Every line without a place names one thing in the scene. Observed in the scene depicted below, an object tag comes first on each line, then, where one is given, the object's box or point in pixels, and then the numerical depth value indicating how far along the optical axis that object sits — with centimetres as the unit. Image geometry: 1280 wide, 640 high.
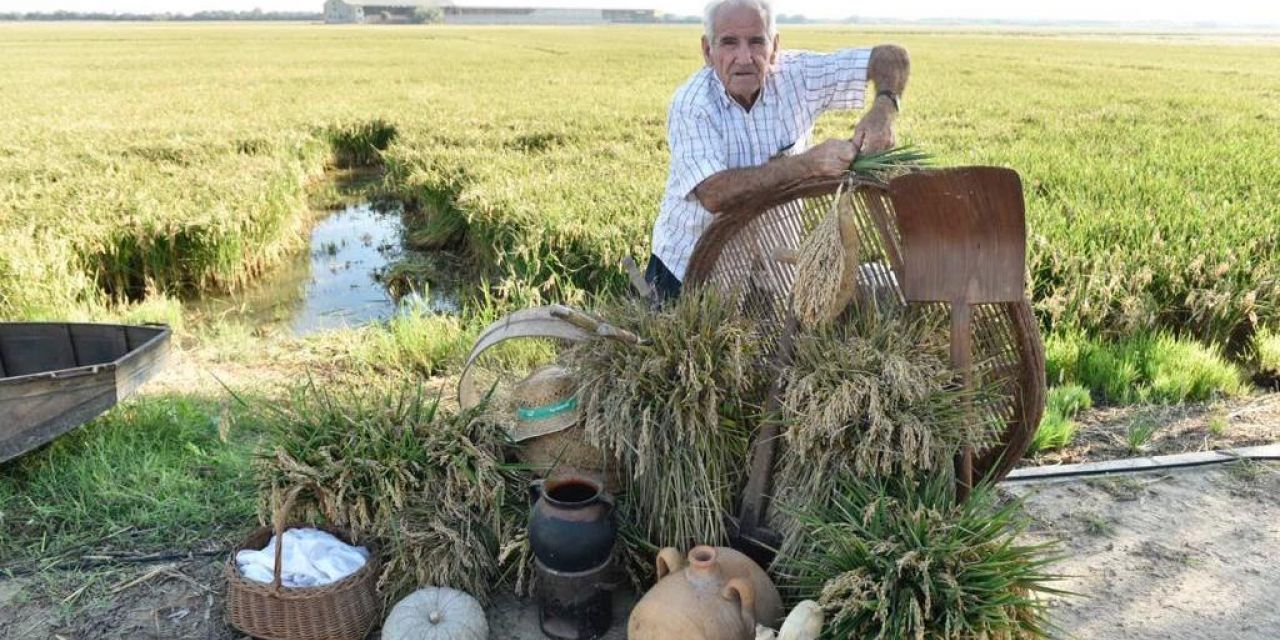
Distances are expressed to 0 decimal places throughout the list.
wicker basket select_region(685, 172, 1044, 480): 275
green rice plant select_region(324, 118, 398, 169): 1556
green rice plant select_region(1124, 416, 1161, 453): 416
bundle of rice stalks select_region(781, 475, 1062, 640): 237
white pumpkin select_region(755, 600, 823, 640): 238
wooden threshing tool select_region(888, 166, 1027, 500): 256
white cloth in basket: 281
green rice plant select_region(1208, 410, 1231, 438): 432
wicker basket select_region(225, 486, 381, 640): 272
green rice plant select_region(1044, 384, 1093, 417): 454
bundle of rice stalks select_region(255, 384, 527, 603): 294
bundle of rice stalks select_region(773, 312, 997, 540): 263
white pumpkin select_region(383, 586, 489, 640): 263
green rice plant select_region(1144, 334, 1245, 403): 477
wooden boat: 369
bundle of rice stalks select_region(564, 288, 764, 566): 287
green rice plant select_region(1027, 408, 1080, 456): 414
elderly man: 293
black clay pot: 273
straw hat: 309
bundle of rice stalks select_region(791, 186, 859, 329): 255
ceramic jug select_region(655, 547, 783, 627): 266
